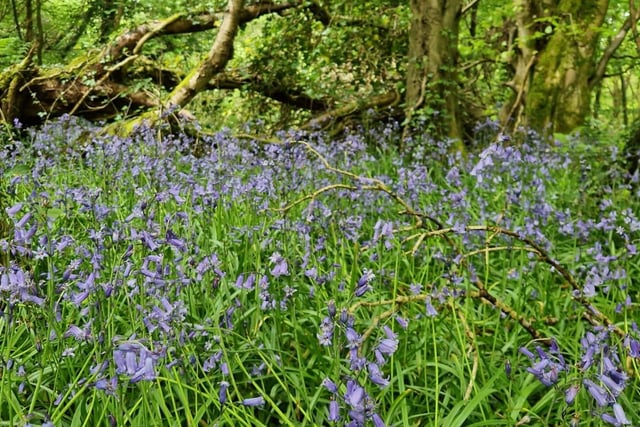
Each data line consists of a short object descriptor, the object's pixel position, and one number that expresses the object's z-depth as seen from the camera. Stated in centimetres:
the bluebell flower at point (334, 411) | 138
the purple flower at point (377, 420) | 143
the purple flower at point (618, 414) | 138
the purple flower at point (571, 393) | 141
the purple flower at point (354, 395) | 131
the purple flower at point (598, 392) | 140
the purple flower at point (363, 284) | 163
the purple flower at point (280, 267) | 212
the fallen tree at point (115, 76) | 786
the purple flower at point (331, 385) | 139
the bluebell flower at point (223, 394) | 155
